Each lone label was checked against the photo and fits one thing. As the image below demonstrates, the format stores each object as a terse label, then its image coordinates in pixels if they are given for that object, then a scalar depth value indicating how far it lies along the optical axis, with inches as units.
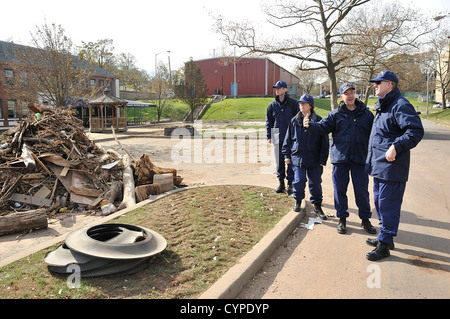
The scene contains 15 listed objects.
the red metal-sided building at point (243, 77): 2185.0
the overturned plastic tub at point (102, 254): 129.3
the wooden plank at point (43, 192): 269.9
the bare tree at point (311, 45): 748.6
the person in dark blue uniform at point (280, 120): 248.7
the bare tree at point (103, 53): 2260.1
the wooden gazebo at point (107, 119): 1054.4
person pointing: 179.8
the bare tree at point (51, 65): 586.9
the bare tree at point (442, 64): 1900.5
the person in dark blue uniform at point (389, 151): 143.9
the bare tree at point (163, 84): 1620.3
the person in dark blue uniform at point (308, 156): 207.8
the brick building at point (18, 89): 663.1
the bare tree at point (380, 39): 663.1
